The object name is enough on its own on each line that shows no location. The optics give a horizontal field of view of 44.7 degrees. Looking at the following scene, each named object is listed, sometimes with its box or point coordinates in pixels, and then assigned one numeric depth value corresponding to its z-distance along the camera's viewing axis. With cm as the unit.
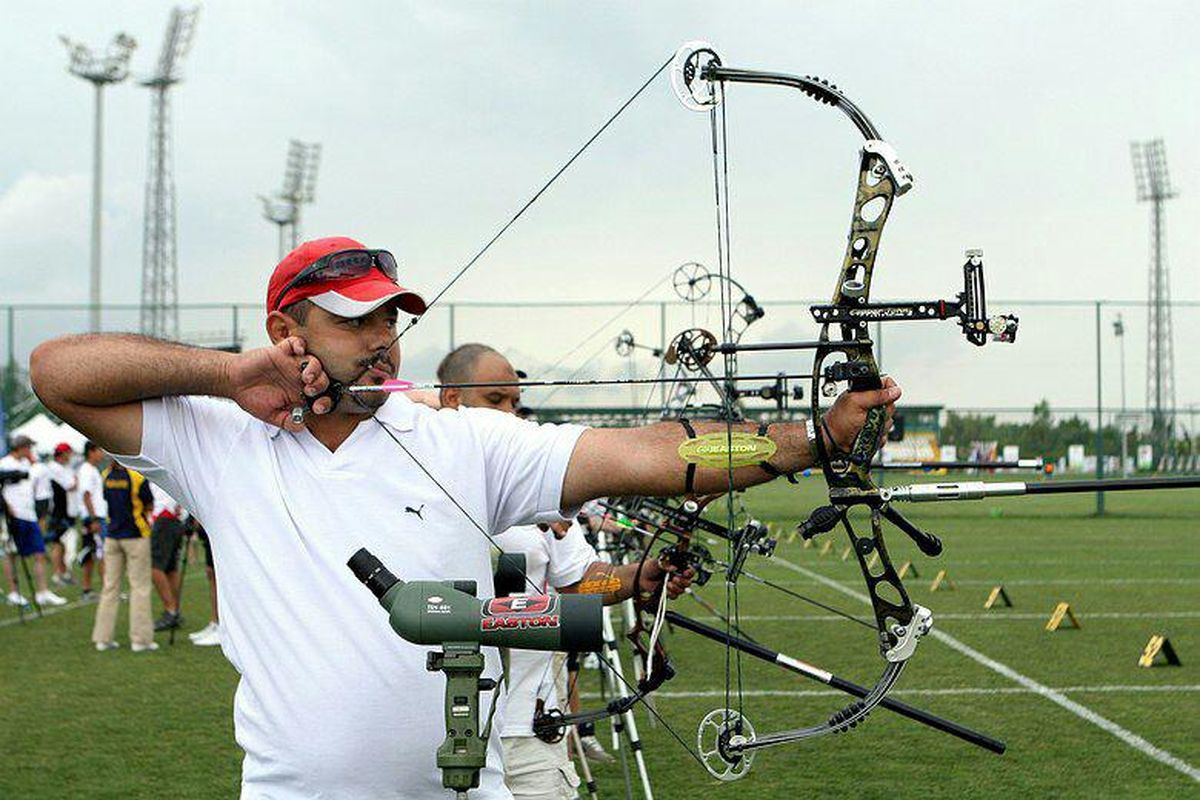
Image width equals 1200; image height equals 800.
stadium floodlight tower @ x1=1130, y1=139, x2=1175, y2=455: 2819
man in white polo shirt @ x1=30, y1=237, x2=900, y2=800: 260
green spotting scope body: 218
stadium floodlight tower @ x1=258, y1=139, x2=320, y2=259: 5284
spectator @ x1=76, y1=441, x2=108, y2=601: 1526
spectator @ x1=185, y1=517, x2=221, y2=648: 1210
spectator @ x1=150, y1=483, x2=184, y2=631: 1226
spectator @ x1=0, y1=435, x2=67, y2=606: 1500
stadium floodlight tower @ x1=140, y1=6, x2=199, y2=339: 4272
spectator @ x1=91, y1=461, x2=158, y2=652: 1155
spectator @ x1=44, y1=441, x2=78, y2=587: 1741
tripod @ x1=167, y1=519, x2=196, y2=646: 1207
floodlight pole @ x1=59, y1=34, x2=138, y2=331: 3531
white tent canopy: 2627
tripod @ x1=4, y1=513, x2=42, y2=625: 1413
